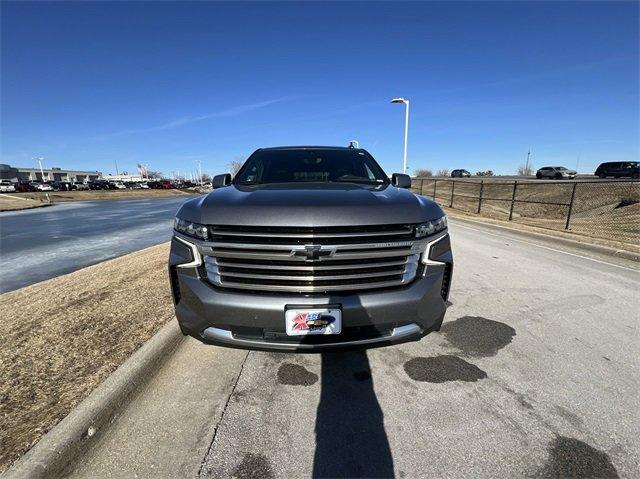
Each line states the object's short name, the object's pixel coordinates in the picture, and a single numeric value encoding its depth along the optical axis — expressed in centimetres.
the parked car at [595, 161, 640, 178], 3202
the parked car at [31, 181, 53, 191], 5397
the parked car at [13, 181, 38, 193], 5133
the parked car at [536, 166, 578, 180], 3925
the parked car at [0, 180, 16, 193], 4892
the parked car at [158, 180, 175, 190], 6467
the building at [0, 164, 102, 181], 10812
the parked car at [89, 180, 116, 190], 5941
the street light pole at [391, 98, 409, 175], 1977
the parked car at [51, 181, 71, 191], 5694
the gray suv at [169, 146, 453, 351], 223
